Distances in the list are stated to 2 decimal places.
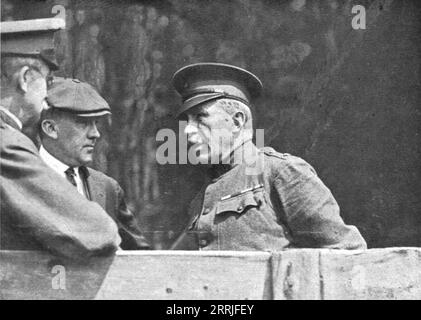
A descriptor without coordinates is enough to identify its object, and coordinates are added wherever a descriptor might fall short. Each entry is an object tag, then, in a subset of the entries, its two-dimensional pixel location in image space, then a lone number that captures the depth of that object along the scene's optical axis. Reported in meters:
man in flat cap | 4.07
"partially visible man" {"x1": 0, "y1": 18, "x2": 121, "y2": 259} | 3.74
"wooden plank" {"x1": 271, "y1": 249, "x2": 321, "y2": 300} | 3.77
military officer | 4.01
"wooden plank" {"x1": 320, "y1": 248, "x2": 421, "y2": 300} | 3.81
